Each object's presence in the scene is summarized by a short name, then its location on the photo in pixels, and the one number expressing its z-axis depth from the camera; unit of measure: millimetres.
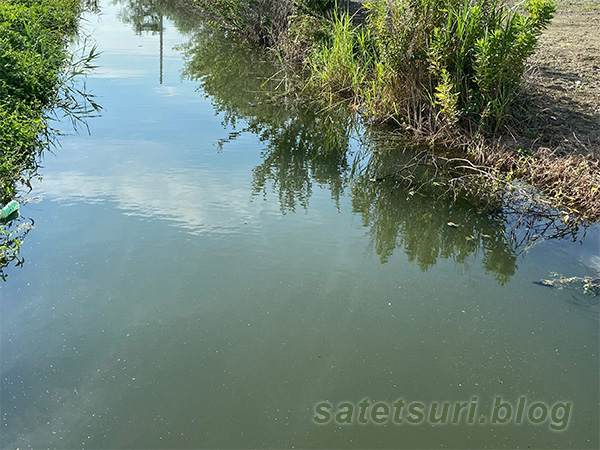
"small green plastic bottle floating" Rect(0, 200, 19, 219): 4613
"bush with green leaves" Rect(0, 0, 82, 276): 5203
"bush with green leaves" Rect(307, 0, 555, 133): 6059
